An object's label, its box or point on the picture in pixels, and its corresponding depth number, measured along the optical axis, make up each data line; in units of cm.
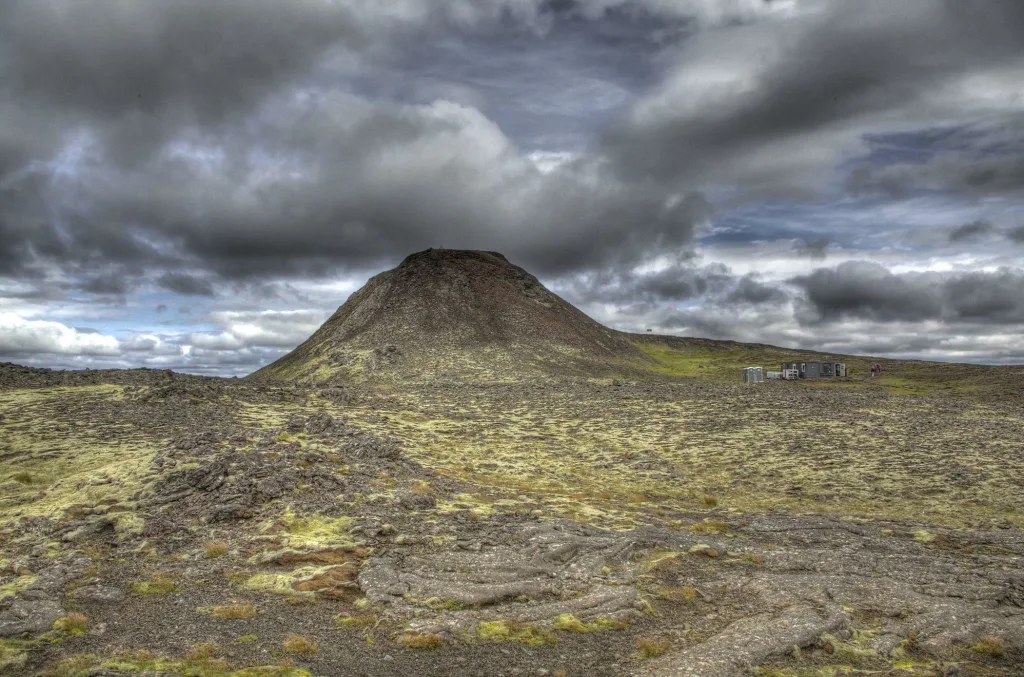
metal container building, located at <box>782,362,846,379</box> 13188
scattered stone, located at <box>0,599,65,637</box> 1814
